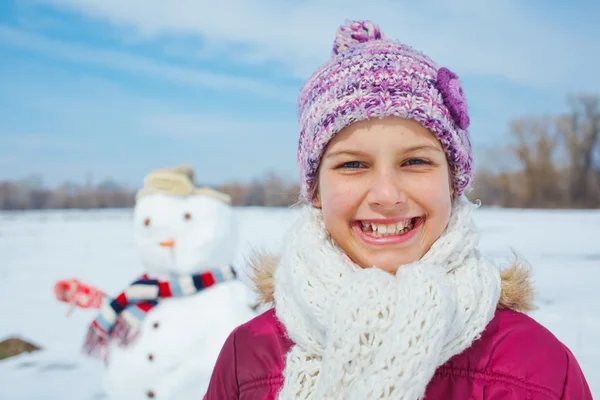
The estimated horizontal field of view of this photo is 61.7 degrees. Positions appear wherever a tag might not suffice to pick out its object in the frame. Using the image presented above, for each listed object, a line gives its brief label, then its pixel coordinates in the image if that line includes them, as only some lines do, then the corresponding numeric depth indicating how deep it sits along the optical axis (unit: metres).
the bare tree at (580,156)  27.97
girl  1.09
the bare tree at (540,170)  27.98
